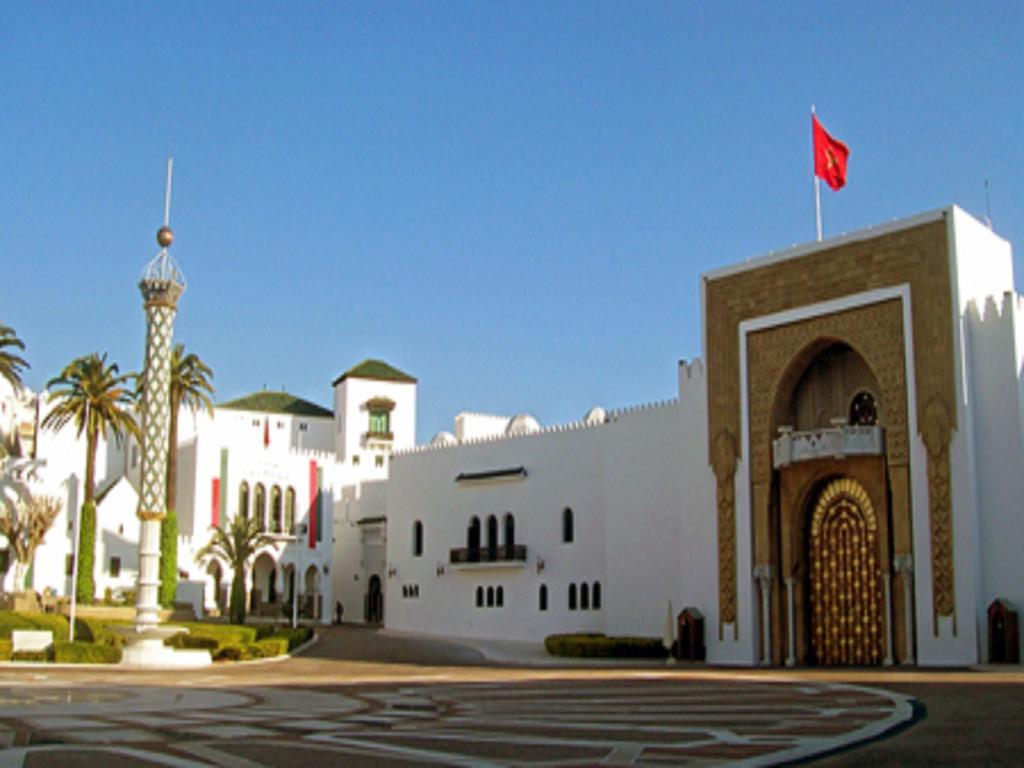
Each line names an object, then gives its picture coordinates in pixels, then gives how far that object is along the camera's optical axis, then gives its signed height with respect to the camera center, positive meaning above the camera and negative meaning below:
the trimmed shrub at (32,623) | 35.09 -1.54
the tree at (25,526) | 45.16 +1.59
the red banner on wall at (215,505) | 54.12 +2.83
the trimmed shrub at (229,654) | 31.98 -2.17
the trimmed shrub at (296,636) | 36.84 -2.04
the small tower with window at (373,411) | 67.50 +8.81
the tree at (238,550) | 45.34 +0.79
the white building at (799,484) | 27.34 +2.36
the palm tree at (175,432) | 45.81 +5.43
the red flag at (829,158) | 32.19 +10.78
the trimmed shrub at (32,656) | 30.64 -2.14
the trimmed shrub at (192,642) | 32.28 -1.91
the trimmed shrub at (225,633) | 32.91 -1.75
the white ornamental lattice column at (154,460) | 30.50 +2.85
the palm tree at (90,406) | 44.75 +6.11
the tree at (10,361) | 42.84 +7.37
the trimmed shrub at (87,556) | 44.19 +0.48
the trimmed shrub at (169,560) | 45.38 +0.37
